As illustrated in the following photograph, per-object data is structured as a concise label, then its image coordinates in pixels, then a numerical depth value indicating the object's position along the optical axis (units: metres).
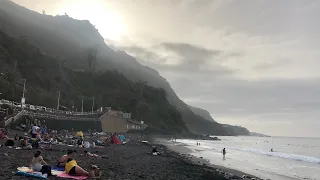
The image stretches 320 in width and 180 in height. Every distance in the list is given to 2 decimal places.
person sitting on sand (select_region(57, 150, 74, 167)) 11.96
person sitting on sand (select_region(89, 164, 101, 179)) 10.73
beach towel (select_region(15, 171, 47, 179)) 9.61
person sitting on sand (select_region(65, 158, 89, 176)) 10.79
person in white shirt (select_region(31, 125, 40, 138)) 23.16
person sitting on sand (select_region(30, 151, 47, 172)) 10.33
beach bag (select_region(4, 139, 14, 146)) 17.83
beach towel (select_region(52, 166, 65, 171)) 11.64
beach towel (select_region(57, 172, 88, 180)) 10.40
